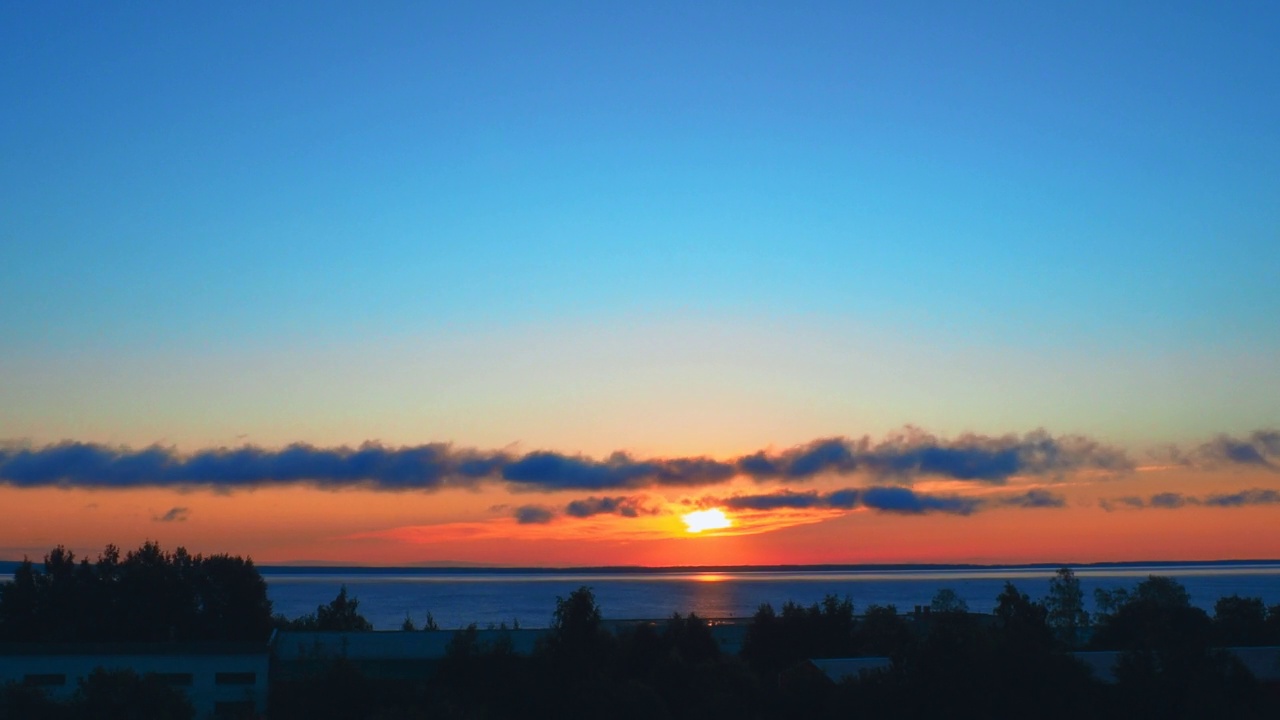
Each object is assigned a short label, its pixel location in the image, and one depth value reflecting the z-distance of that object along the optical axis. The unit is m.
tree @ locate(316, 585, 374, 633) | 84.88
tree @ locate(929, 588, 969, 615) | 95.44
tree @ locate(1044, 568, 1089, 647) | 93.12
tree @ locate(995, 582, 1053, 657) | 40.11
